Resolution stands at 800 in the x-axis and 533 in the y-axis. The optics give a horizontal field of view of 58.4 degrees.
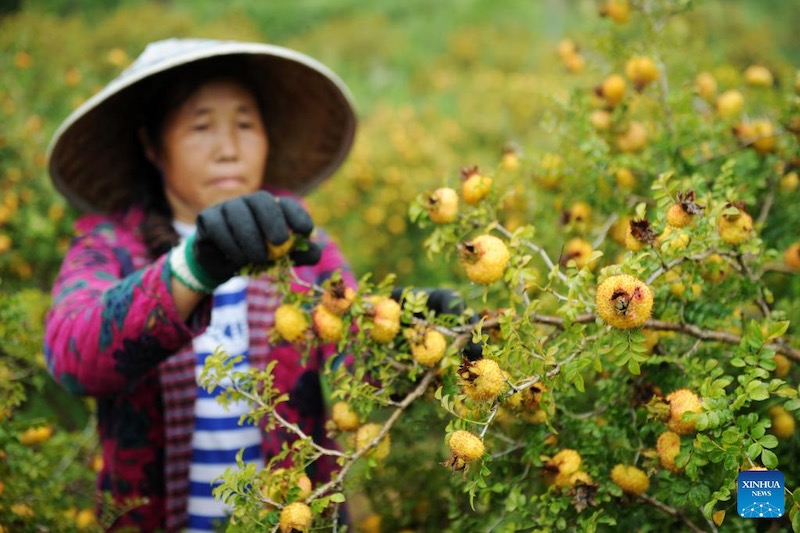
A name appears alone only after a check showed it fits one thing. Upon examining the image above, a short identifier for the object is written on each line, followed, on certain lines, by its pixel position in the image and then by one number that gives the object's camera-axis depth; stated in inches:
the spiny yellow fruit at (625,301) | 33.6
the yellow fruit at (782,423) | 47.4
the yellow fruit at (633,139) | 61.5
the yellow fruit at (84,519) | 59.4
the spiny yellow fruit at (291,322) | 42.6
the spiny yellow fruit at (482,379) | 34.2
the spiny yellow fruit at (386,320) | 40.3
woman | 47.4
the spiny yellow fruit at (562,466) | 40.6
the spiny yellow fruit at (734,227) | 39.0
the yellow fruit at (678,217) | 38.0
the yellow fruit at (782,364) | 43.7
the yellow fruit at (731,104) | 63.6
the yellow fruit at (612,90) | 61.0
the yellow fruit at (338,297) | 40.9
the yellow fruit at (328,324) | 41.4
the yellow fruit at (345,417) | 42.0
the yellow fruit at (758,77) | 74.0
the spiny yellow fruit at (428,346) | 39.1
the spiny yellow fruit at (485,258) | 39.6
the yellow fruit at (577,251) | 51.1
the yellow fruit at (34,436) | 60.2
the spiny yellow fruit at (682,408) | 36.0
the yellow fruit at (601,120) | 62.4
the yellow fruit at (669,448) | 38.0
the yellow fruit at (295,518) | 36.0
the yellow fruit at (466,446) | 34.0
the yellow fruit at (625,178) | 57.2
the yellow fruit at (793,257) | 51.9
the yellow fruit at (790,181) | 59.2
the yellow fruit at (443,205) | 43.8
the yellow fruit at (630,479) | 40.2
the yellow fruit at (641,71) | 59.6
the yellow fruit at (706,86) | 73.1
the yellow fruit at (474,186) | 45.3
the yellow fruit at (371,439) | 40.5
